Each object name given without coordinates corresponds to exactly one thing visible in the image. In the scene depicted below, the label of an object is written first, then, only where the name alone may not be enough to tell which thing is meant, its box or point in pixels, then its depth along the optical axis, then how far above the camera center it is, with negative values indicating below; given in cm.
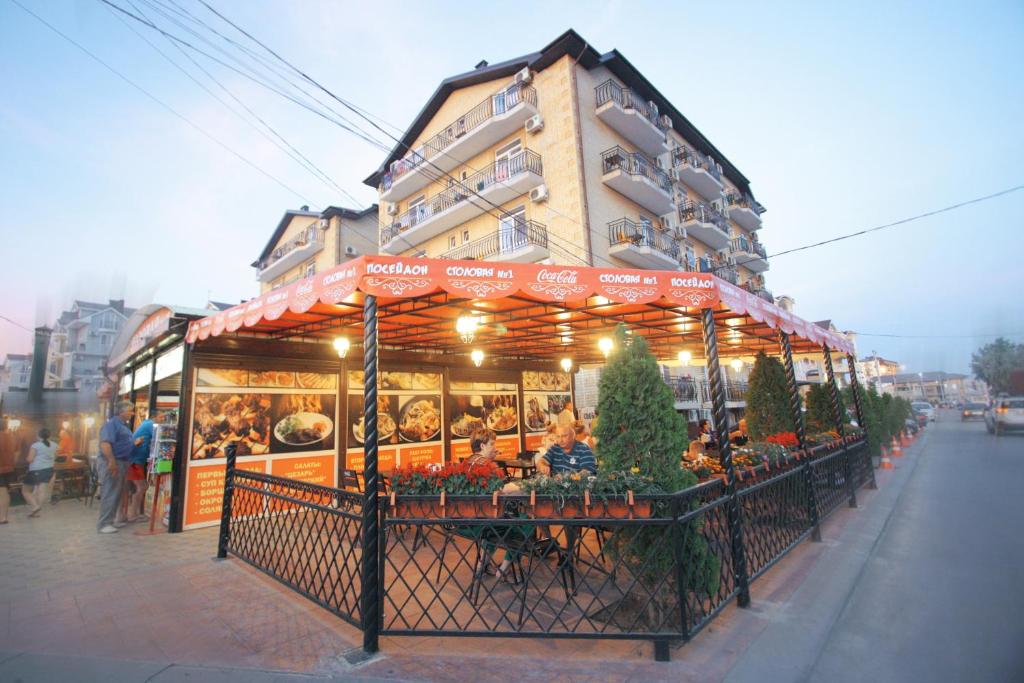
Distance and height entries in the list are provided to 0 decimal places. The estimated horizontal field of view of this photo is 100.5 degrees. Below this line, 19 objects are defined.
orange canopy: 426 +139
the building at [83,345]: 1393 +288
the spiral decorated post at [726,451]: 414 -56
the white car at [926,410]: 3881 -209
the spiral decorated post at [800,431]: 613 -60
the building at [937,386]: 9981 +12
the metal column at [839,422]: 807 -62
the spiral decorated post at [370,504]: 341 -76
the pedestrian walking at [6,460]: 746 -59
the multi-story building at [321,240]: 2677 +1120
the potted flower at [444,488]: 361 -76
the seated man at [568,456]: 537 -68
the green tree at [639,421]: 395 -20
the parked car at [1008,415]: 2048 -151
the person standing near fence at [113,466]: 724 -74
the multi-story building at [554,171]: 1672 +1041
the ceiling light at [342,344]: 788 +127
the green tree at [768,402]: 879 -16
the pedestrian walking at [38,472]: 850 -92
